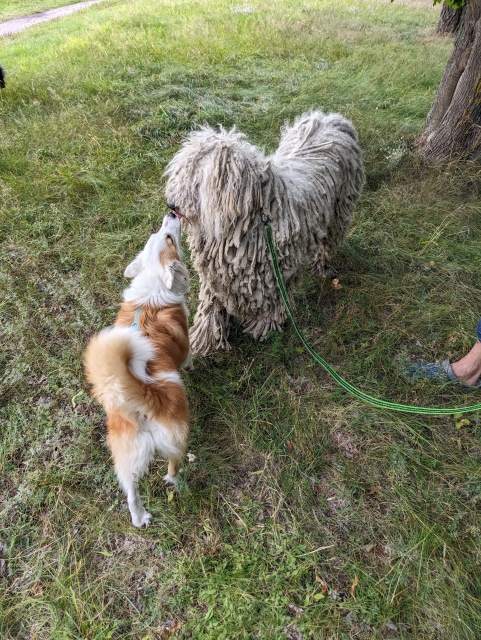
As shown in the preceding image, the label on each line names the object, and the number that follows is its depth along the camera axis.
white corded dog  2.14
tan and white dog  1.64
